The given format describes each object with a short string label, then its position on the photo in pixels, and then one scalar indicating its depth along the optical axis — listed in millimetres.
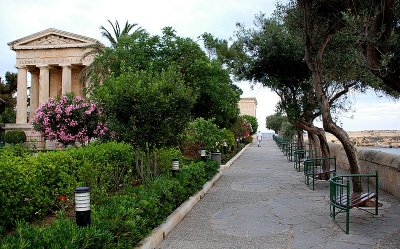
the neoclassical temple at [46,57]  46656
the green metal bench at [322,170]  12828
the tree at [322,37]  9719
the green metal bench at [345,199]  6797
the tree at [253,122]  63056
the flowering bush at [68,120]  18359
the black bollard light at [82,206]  4711
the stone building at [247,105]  76750
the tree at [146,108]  8477
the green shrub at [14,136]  40156
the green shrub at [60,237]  3871
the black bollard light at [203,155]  14258
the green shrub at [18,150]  9875
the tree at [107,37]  34188
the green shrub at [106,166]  8047
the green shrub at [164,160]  11766
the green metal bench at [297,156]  18025
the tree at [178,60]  17672
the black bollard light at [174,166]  9945
